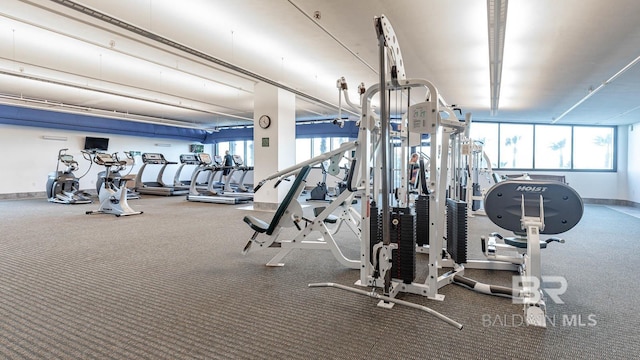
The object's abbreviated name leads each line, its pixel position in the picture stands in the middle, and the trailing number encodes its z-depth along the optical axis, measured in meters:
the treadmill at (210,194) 9.48
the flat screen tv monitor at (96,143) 12.05
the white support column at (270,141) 7.94
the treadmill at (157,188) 11.51
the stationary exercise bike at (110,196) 7.36
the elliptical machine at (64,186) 9.41
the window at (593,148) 11.03
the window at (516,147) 11.67
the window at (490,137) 11.89
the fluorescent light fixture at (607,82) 5.01
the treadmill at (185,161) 11.69
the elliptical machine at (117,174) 7.44
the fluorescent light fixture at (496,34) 3.49
